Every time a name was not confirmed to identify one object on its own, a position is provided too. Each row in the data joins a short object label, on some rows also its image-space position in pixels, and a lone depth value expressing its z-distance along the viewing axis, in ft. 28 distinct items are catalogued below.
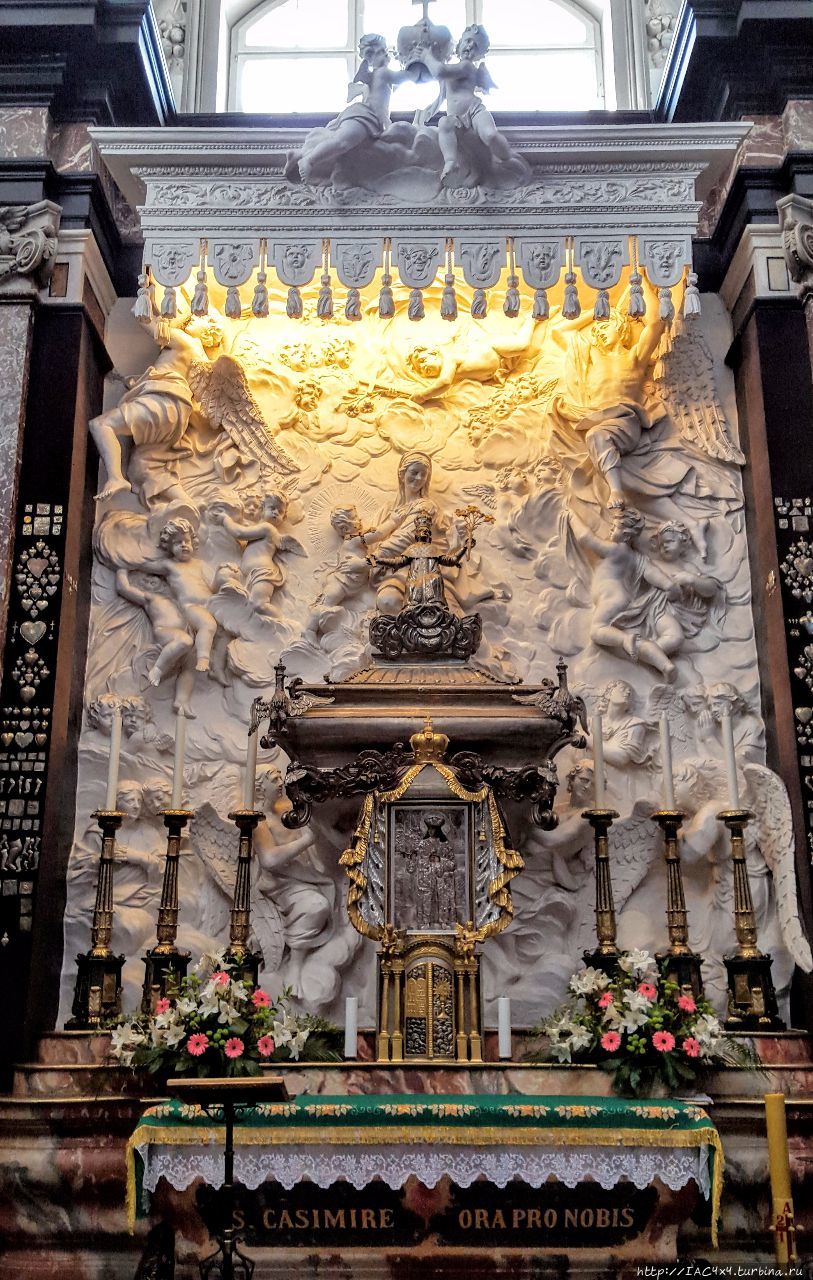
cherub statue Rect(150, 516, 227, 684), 22.86
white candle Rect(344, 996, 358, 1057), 18.53
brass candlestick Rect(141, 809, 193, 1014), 19.08
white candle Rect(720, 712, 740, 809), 20.16
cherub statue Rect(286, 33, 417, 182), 22.09
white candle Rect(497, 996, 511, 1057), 18.38
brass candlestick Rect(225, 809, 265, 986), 19.84
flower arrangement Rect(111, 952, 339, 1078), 17.12
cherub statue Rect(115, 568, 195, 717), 22.66
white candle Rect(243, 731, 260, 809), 20.76
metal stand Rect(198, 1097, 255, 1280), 13.70
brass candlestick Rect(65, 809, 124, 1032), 19.49
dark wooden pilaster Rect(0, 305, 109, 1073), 19.71
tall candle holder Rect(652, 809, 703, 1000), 19.49
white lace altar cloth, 15.67
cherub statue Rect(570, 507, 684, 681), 22.75
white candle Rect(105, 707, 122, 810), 20.30
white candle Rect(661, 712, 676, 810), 20.42
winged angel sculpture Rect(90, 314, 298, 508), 23.50
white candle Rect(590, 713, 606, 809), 20.76
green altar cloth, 15.72
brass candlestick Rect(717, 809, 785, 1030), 19.34
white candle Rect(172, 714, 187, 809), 20.39
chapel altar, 16.80
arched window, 29.53
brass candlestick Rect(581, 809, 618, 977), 19.93
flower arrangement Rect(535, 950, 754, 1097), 17.25
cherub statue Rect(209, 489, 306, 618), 23.32
